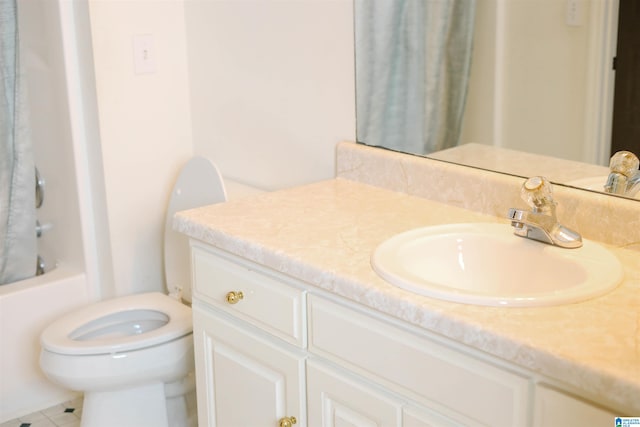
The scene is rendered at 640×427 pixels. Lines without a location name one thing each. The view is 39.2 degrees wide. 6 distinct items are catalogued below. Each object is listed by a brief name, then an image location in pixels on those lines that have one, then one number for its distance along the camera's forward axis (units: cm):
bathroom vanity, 128
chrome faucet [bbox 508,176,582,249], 163
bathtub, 267
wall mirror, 170
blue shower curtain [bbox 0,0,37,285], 263
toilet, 228
